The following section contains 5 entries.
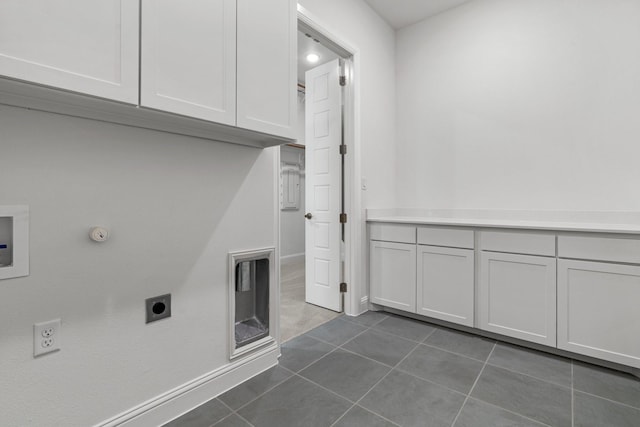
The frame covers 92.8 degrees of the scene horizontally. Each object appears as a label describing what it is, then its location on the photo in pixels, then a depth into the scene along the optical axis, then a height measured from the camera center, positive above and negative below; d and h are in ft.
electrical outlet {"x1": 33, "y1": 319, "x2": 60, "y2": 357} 3.57 -1.46
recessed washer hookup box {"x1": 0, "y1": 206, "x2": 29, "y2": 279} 3.41 -0.30
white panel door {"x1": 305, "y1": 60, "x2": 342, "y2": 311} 9.31 +0.92
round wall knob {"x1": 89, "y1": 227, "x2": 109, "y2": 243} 3.92 -0.25
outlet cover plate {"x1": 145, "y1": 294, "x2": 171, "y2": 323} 4.53 -1.42
